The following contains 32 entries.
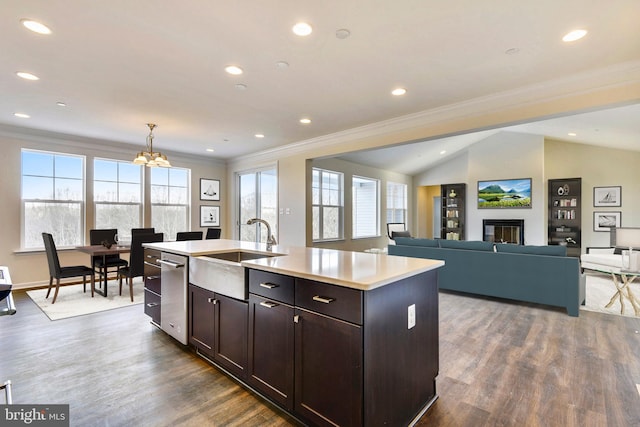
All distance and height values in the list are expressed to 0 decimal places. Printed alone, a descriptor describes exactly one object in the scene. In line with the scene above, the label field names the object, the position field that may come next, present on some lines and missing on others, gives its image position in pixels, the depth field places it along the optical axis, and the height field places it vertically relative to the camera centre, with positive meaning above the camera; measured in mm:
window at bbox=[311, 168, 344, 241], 7297 +253
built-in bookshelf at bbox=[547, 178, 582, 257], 7664 +12
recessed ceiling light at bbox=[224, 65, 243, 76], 2852 +1395
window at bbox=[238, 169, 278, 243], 6750 +320
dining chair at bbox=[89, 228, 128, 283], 4856 -680
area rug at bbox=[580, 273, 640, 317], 3981 -1254
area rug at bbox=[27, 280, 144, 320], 3844 -1222
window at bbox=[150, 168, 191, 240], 6477 +323
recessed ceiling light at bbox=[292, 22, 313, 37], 2216 +1392
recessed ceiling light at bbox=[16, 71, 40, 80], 2943 +1384
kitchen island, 1512 -698
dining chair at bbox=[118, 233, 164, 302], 4367 -621
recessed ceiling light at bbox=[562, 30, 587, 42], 2279 +1375
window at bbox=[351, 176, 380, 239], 8375 +225
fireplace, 7770 -423
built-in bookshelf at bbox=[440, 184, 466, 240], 9367 +113
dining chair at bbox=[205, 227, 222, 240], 5844 -351
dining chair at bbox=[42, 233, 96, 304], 4195 -789
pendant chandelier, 4342 +813
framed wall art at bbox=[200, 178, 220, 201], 7234 +632
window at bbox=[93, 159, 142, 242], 5723 +389
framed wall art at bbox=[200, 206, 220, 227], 7207 -25
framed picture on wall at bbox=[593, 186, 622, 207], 7214 +439
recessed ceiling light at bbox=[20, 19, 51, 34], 2143 +1375
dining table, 4302 -512
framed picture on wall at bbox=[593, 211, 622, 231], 7180 -135
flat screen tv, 7699 +556
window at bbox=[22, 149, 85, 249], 5047 +302
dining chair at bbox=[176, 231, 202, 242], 4847 -340
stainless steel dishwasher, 2725 -754
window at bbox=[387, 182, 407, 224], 9672 +418
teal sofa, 3734 -771
